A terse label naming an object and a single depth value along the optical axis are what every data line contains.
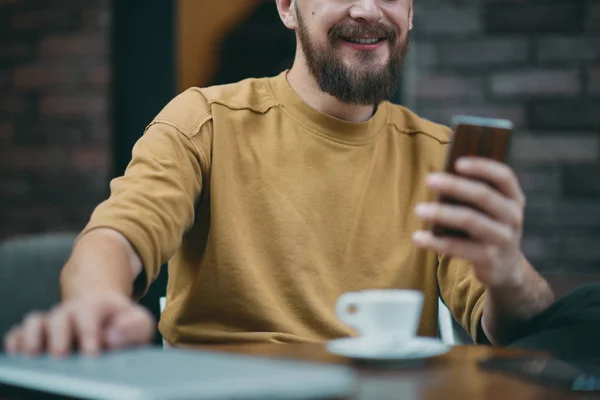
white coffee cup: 1.38
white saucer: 1.38
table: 1.25
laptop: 1.09
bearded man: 1.71
